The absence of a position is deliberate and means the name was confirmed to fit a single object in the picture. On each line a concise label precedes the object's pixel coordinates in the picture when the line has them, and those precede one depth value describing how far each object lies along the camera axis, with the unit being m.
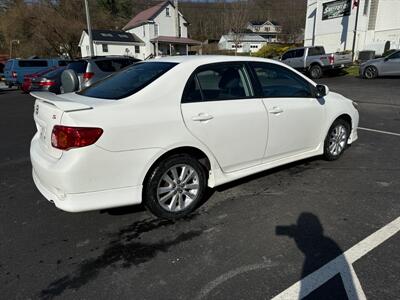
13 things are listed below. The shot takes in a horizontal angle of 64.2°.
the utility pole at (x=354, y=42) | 23.77
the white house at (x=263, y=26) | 77.21
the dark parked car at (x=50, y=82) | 13.31
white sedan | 2.78
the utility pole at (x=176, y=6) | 21.20
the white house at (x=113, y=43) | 43.19
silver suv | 10.59
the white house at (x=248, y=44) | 61.28
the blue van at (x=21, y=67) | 19.16
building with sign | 22.98
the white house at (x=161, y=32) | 45.79
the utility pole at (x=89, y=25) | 22.70
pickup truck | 18.22
